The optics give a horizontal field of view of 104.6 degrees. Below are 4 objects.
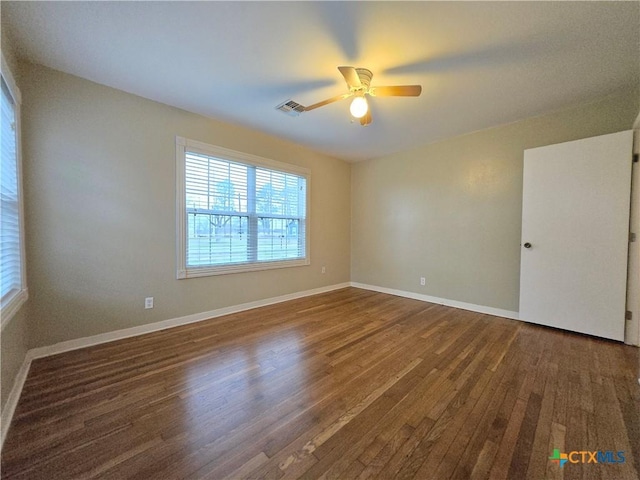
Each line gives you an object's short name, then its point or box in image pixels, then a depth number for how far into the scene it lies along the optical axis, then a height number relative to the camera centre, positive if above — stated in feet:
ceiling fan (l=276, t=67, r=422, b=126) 6.52 +3.96
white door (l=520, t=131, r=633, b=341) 8.18 +0.09
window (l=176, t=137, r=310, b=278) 9.96 +1.00
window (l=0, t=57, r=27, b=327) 5.38 +0.57
